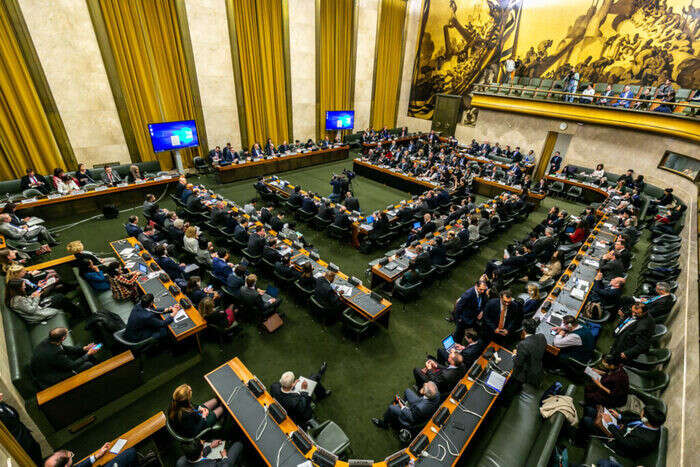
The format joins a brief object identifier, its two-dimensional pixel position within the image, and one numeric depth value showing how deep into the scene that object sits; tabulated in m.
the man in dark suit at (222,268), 6.02
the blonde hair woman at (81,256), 5.61
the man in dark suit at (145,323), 4.56
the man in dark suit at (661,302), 5.53
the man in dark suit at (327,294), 5.55
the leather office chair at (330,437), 3.72
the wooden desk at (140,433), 3.35
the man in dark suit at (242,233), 7.43
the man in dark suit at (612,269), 6.48
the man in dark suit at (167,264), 6.08
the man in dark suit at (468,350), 4.64
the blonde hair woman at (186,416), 3.37
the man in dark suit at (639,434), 3.43
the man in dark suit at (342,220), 8.51
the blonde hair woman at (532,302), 5.42
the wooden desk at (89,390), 3.98
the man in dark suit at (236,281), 5.64
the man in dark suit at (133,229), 7.27
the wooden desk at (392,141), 17.09
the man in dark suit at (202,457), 3.10
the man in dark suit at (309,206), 9.22
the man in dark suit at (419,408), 3.85
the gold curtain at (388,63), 18.31
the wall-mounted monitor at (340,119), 17.41
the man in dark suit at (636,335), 4.71
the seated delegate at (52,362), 3.92
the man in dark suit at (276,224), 8.00
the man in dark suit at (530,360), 4.32
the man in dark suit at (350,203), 9.49
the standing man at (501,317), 5.02
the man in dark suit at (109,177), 10.02
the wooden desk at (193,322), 4.85
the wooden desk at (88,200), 8.74
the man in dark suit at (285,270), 6.30
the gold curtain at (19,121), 8.88
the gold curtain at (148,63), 10.42
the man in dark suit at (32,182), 9.03
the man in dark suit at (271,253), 6.67
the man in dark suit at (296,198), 9.61
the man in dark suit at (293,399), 3.78
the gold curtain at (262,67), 13.10
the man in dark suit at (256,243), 6.96
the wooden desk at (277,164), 12.52
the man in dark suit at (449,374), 4.25
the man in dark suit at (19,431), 3.16
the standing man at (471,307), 5.31
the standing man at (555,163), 13.90
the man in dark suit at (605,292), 5.77
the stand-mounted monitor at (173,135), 11.45
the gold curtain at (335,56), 15.73
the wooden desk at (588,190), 12.10
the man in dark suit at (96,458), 2.99
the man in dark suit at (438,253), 7.05
